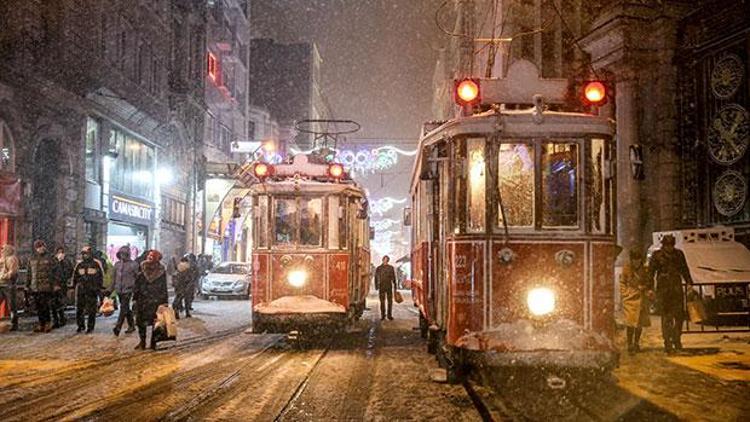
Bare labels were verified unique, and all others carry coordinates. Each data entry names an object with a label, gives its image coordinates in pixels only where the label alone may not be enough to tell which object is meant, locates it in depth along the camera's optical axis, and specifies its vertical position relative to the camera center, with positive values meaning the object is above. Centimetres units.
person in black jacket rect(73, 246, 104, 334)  1594 -60
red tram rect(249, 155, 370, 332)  1367 +40
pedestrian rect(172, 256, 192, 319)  2019 -61
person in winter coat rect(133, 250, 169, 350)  1315 -61
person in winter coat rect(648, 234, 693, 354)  1155 -36
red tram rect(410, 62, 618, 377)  836 +30
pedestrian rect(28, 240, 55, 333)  1603 -52
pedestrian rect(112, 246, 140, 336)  1530 -50
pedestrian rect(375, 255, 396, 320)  1958 -65
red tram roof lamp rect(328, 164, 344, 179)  1424 +170
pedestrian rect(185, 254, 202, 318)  2075 -93
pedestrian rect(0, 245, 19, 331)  1588 -36
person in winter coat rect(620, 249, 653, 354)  1180 -59
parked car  2930 -96
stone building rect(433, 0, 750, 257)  1852 +421
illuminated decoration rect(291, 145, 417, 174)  3628 +503
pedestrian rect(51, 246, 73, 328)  1634 -60
